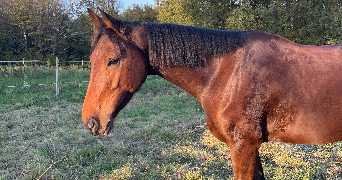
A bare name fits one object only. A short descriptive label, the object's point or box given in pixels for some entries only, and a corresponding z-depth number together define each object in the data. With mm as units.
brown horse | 1950
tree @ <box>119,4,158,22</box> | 21291
